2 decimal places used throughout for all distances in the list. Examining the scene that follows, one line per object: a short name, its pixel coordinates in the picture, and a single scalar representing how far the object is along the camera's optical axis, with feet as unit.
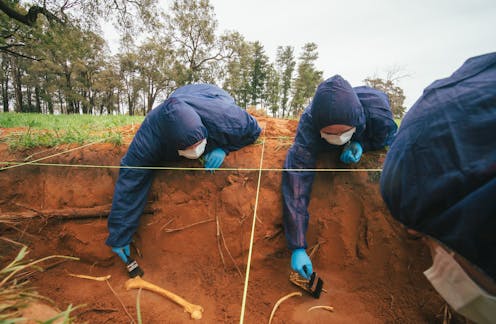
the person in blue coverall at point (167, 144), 6.51
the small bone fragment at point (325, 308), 5.82
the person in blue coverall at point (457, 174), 1.96
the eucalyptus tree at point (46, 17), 18.03
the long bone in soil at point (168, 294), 6.07
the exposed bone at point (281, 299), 5.71
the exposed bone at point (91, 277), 7.25
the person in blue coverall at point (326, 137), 6.03
